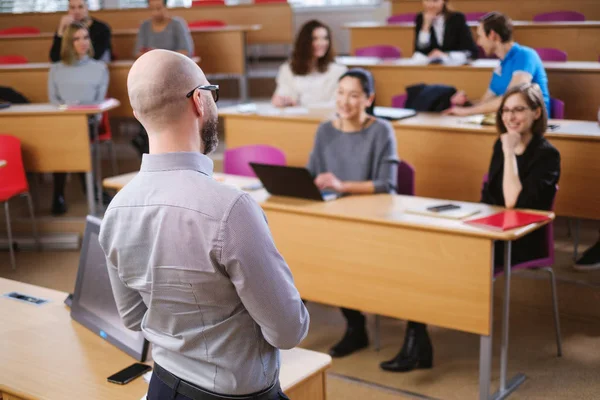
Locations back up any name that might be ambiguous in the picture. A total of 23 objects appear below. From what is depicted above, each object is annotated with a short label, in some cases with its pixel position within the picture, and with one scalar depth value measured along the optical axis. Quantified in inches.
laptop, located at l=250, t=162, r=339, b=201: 135.6
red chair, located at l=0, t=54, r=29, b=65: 307.0
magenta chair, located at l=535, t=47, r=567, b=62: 236.9
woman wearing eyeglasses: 135.5
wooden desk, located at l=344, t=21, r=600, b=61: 269.7
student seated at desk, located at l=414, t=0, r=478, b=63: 254.2
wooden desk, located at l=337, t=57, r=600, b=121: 216.4
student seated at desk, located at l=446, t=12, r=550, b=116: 194.7
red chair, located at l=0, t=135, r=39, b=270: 201.5
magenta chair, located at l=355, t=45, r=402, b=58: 282.2
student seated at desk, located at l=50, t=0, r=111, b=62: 291.6
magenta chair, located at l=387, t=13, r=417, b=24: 342.6
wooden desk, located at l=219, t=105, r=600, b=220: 170.6
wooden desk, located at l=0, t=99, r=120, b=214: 221.1
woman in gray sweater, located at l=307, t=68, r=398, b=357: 145.3
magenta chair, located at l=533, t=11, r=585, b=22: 311.7
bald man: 54.4
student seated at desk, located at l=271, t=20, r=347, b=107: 212.1
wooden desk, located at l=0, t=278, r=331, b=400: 77.5
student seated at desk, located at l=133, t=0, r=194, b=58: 304.8
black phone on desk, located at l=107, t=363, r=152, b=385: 78.9
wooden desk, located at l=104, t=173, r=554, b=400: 119.8
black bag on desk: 211.3
